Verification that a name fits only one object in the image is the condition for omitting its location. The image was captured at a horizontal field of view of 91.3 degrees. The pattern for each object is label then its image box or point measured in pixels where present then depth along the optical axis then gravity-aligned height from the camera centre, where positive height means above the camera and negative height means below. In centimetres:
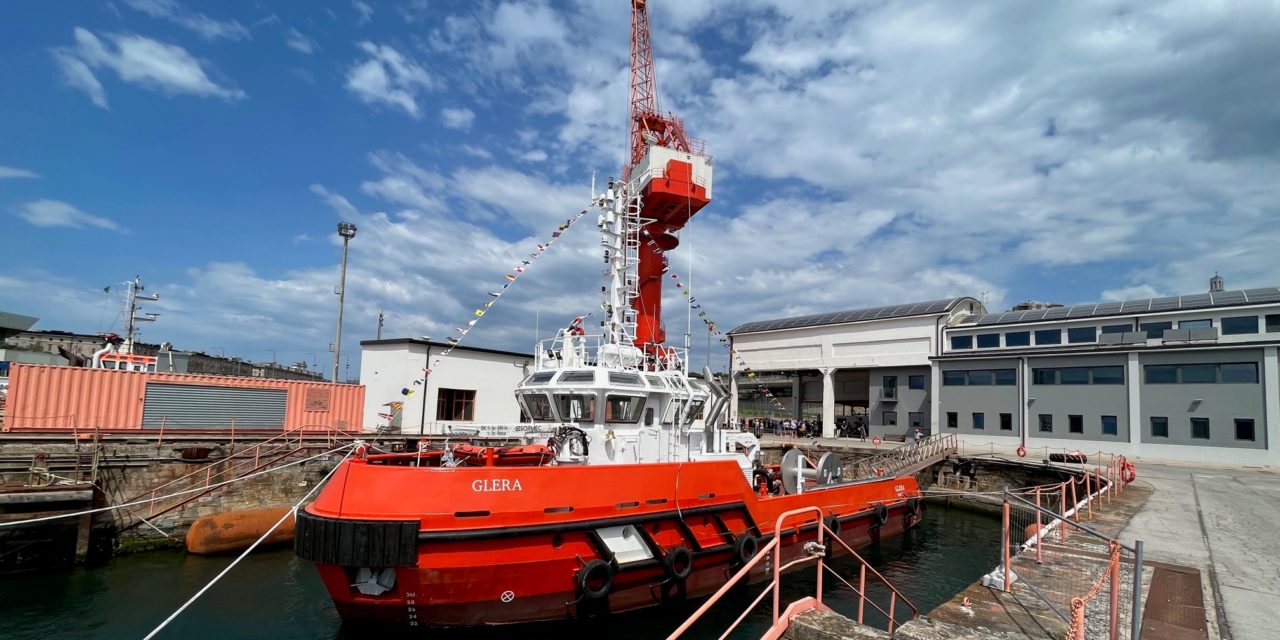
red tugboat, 714 -152
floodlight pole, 2187 +375
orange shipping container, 1418 -68
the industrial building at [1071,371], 2083 +129
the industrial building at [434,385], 1986 -4
